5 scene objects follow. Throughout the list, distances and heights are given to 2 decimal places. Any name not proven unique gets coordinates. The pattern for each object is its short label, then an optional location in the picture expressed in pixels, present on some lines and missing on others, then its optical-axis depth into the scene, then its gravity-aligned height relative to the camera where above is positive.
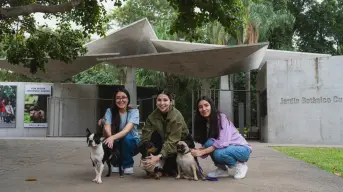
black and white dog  4.46 -0.53
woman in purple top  4.74 -0.38
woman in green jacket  4.65 -0.26
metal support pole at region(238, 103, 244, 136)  16.01 -0.28
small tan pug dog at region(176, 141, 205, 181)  4.52 -0.64
